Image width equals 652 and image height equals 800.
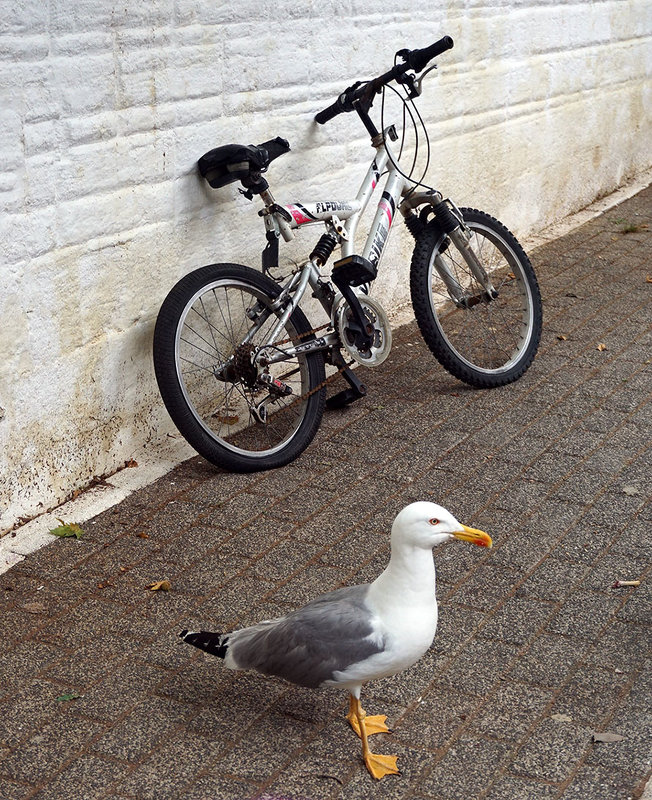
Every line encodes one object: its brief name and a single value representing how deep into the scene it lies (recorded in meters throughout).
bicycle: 4.97
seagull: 3.05
